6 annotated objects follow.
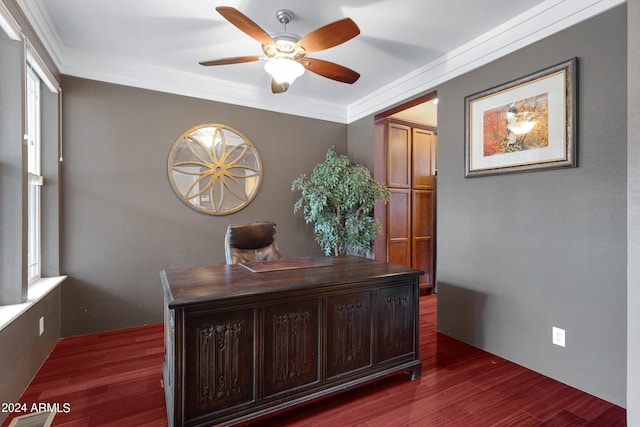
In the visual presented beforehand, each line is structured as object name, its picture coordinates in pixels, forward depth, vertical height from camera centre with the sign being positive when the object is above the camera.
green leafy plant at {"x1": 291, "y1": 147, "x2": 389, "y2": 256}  3.46 +0.10
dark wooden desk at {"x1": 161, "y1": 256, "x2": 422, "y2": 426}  1.53 -0.71
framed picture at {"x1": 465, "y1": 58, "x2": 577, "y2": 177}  2.09 +0.66
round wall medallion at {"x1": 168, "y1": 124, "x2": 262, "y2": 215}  3.30 +0.46
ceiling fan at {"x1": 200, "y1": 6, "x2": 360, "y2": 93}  1.79 +1.07
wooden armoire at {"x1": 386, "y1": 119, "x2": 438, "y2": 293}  4.14 +0.23
